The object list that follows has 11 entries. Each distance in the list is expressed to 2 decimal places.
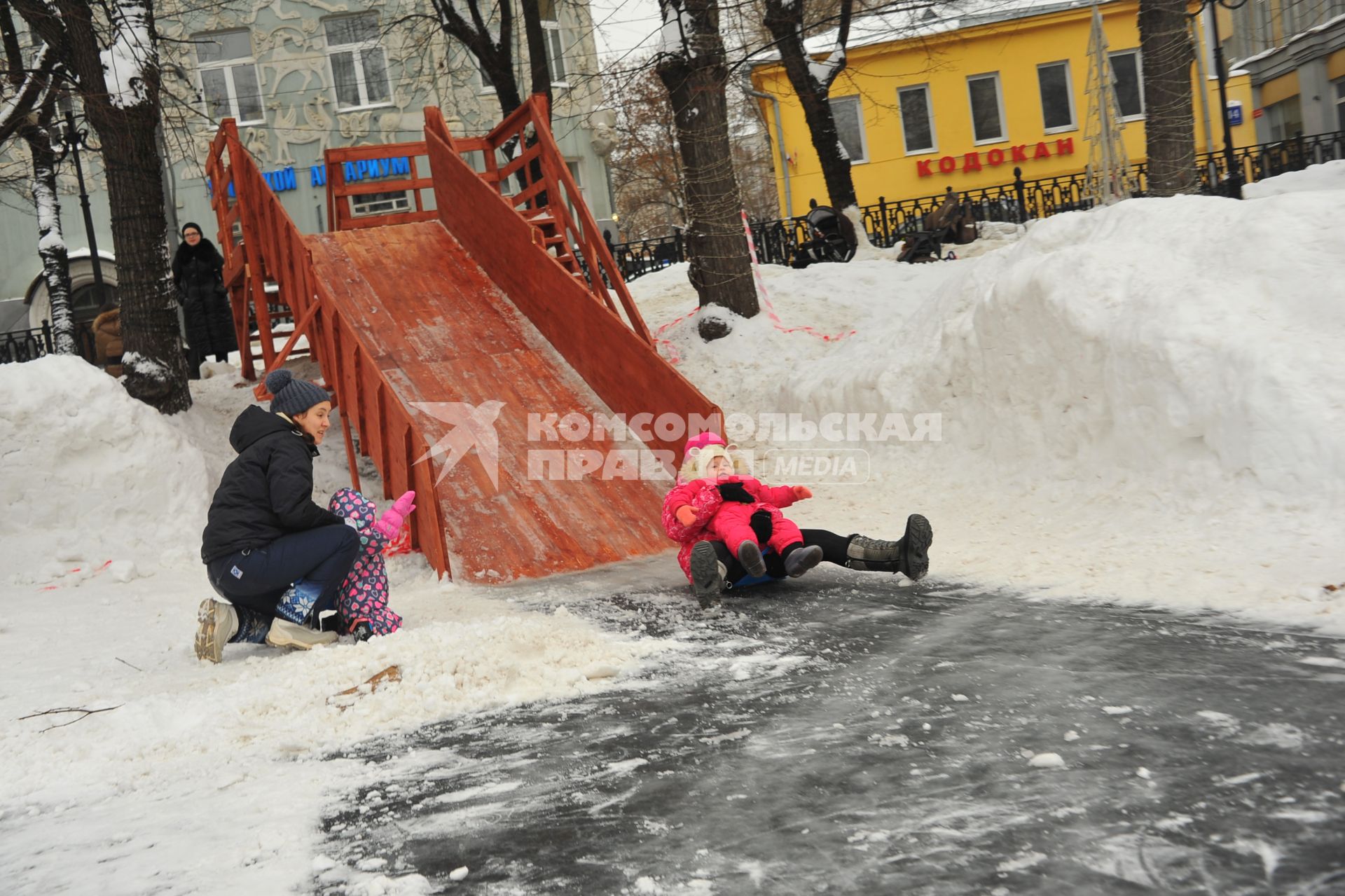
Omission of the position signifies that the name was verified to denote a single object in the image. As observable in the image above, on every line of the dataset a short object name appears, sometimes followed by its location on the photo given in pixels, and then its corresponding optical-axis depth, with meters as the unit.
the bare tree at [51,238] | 14.15
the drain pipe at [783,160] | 26.09
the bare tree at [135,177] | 9.75
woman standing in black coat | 13.00
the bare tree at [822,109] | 16.89
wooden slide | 7.55
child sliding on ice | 5.63
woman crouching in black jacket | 5.28
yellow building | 26.52
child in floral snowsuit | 5.44
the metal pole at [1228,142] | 15.20
